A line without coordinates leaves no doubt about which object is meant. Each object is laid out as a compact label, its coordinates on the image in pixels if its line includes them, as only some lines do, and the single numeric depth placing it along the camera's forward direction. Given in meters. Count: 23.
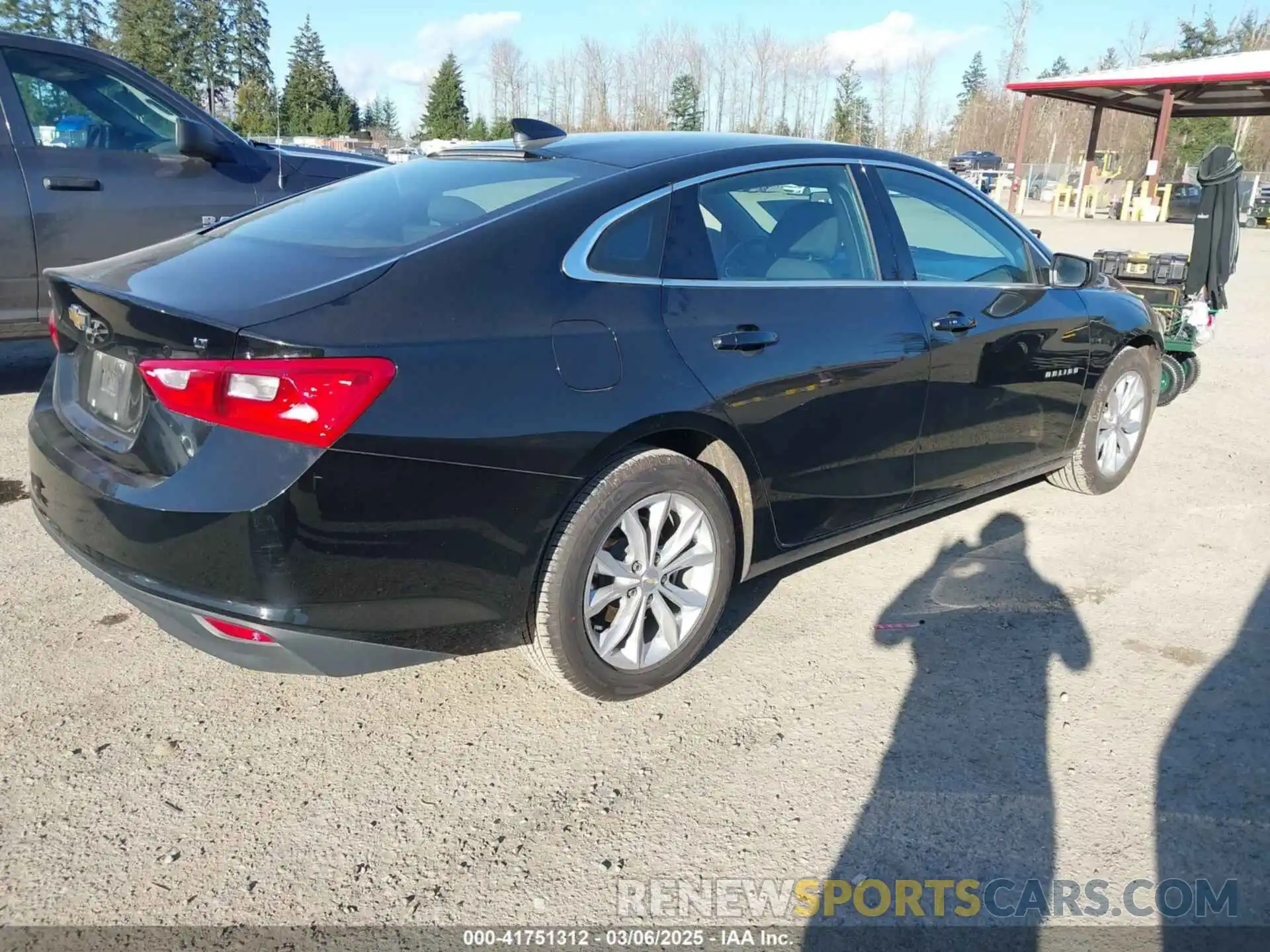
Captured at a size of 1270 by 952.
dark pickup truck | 5.28
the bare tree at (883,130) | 58.75
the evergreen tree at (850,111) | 62.69
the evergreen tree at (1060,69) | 98.81
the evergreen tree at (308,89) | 61.25
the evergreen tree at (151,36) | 59.31
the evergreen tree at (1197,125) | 46.28
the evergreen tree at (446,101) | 64.25
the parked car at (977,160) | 43.28
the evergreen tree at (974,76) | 95.39
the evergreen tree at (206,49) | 62.66
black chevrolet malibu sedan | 2.33
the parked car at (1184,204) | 31.75
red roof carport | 28.33
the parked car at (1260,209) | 34.41
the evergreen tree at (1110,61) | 60.31
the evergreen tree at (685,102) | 60.28
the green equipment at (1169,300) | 6.73
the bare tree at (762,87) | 61.28
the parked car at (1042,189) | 42.69
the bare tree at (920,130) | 57.97
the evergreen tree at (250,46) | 71.94
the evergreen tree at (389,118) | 88.12
